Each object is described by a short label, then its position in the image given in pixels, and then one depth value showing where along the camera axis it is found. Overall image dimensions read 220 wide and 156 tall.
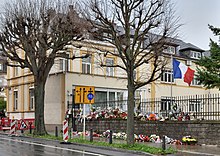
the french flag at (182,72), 27.97
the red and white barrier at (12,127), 28.54
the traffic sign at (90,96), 22.45
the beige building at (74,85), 34.94
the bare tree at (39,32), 25.48
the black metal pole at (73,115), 29.93
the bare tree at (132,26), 18.50
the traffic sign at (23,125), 32.82
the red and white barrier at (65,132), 21.78
